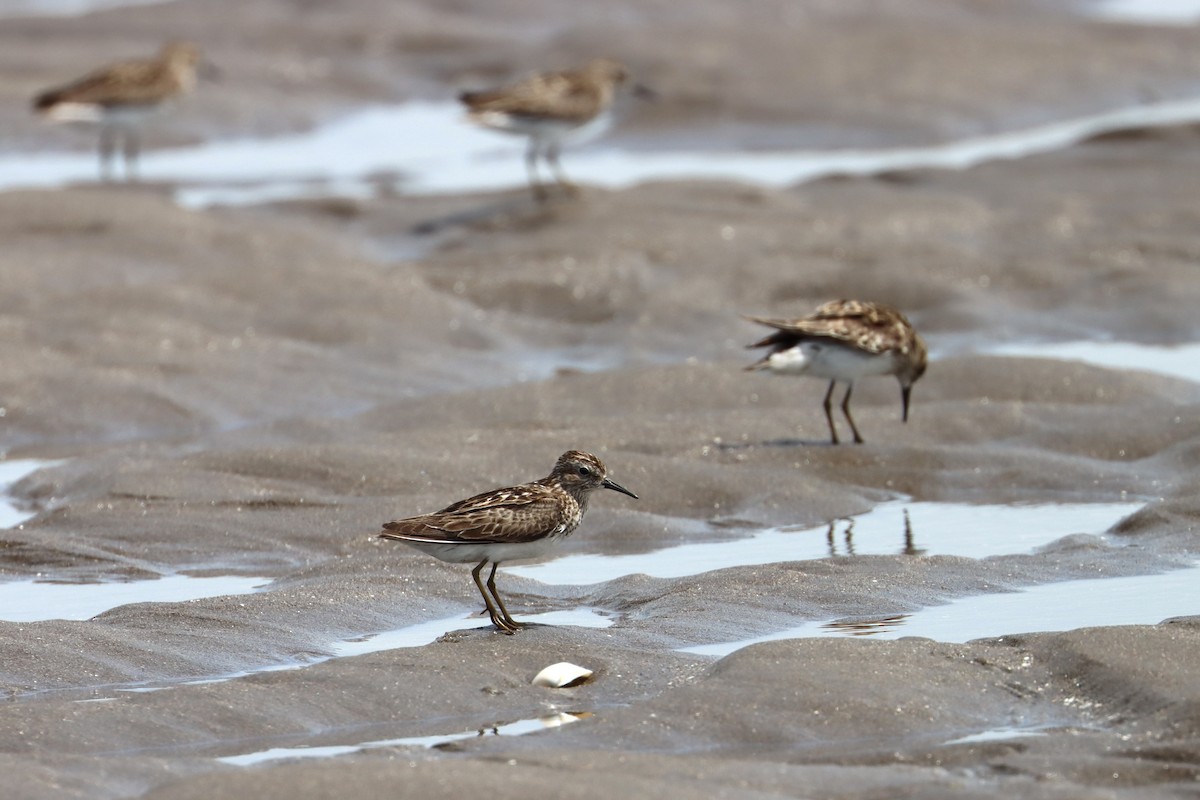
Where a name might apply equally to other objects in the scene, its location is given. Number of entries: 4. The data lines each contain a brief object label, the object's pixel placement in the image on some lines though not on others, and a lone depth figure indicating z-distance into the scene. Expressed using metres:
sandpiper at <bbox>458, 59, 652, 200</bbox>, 39.50
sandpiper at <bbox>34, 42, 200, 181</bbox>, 43.78
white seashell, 14.97
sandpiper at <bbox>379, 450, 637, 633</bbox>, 16.17
